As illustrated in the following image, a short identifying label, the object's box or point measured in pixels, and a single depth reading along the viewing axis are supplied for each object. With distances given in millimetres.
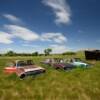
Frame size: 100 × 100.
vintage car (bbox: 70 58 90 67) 10054
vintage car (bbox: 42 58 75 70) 8799
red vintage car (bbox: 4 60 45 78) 6783
